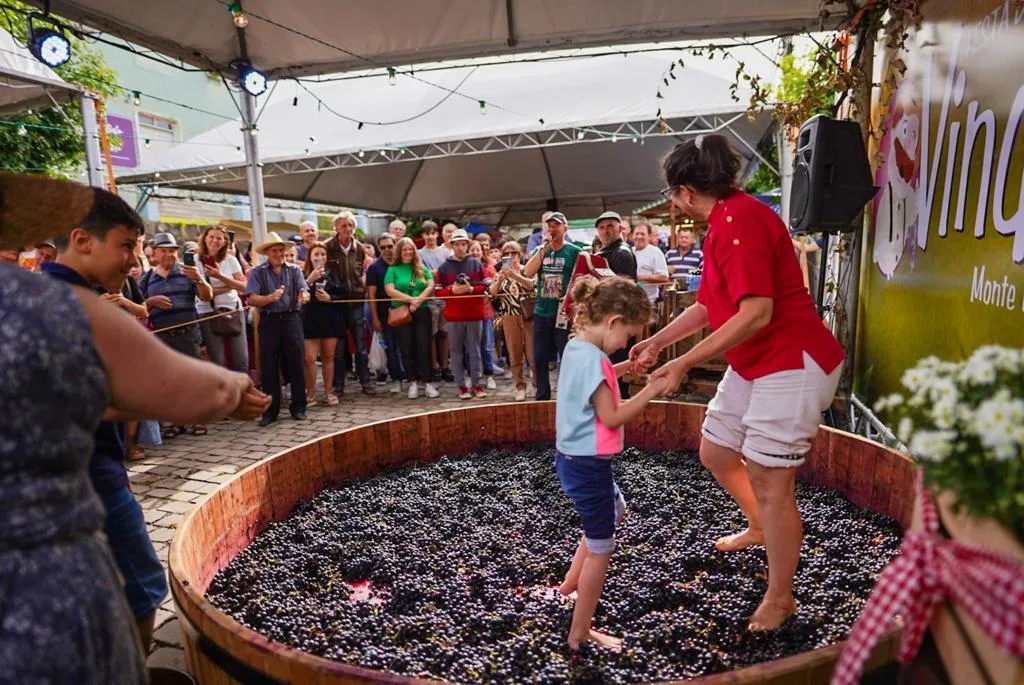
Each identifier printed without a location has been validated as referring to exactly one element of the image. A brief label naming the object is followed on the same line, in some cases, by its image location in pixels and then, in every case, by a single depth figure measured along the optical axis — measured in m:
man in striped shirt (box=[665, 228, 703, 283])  7.86
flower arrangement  0.96
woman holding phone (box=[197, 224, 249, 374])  5.88
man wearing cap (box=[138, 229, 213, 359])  5.16
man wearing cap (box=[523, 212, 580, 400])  5.33
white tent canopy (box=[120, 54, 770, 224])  11.21
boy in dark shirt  1.72
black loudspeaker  4.16
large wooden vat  1.63
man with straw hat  5.61
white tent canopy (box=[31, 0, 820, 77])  5.04
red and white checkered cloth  0.89
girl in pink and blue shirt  2.10
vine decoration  3.93
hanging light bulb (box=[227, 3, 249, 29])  5.12
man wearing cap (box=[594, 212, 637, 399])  5.18
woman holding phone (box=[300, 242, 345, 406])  6.33
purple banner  20.16
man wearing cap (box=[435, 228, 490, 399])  6.63
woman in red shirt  2.02
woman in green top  6.57
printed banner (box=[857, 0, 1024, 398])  2.58
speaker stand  4.73
